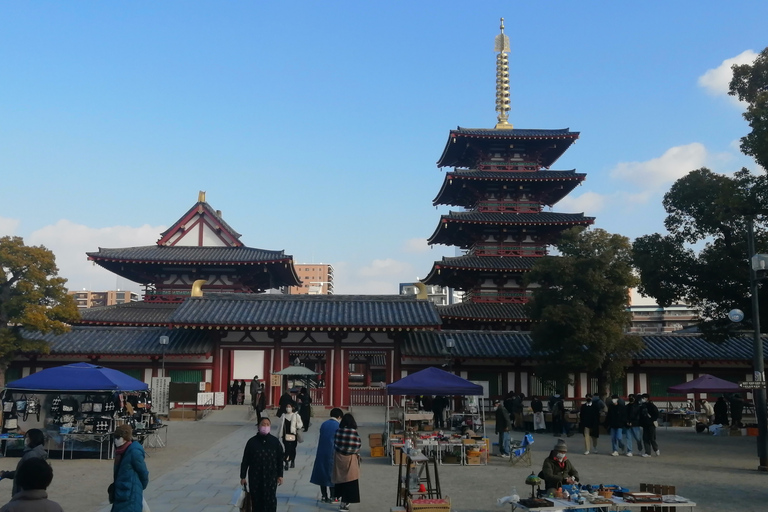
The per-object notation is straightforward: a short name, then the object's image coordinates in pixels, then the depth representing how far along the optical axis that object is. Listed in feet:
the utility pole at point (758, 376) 52.34
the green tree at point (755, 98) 59.93
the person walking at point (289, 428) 45.68
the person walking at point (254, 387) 87.51
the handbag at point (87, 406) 60.70
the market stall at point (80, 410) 56.08
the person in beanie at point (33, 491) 16.07
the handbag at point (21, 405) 73.26
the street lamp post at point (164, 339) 95.71
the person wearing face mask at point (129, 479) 25.04
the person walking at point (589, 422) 61.51
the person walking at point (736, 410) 82.28
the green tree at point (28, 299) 89.15
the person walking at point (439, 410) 81.97
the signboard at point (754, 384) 52.02
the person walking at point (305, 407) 65.51
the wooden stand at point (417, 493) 34.42
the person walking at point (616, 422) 59.72
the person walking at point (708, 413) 86.92
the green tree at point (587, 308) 84.28
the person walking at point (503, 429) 58.29
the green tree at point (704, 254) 71.61
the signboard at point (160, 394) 87.51
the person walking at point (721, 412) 84.38
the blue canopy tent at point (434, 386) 58.34
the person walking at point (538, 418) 82.99
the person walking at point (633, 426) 59.88
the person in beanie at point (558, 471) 34.96
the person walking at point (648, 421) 60.39
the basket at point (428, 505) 31.94
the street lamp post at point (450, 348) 98.37
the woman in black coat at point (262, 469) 29.81
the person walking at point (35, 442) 27.14
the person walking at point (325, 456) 37.29
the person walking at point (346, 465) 36.09
